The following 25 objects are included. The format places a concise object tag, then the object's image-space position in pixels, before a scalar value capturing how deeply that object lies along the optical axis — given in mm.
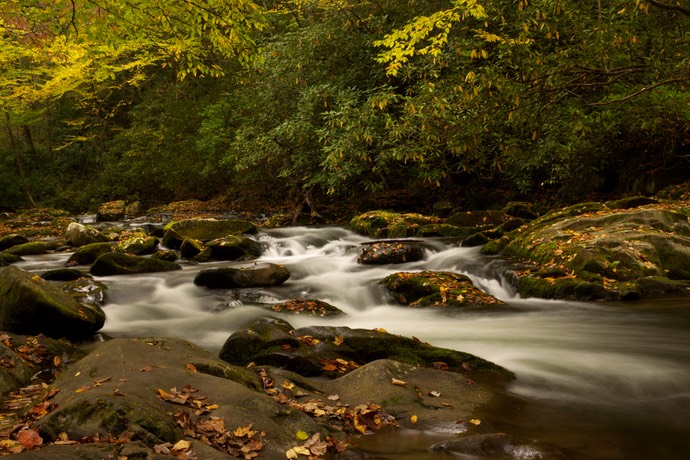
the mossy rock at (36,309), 6027
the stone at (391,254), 11188
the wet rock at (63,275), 9516
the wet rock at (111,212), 22109
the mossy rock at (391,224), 14156
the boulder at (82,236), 14523
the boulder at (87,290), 8281
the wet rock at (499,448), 3359
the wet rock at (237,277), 9312
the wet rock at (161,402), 2994
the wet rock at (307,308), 8031
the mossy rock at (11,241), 14148
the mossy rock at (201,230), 13617
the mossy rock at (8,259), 11695
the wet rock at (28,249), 13156
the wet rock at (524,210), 14320
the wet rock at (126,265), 10266
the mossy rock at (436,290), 8281
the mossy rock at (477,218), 13953
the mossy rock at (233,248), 12328
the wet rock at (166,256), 11828
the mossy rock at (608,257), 7906
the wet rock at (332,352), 5324
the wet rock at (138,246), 12852
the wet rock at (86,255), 11664
